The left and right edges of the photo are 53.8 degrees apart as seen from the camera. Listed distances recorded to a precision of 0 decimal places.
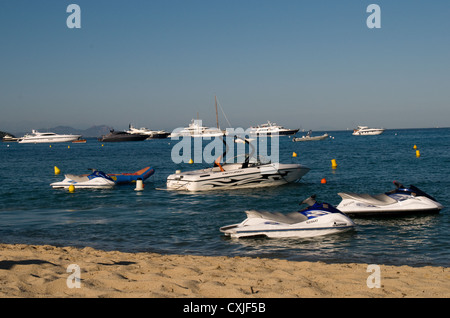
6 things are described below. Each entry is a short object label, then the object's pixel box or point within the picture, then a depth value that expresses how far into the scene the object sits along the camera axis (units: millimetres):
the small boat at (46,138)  145000
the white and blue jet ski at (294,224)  12742
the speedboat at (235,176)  23375
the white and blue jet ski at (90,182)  25812
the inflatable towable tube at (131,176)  27611
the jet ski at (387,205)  15312
